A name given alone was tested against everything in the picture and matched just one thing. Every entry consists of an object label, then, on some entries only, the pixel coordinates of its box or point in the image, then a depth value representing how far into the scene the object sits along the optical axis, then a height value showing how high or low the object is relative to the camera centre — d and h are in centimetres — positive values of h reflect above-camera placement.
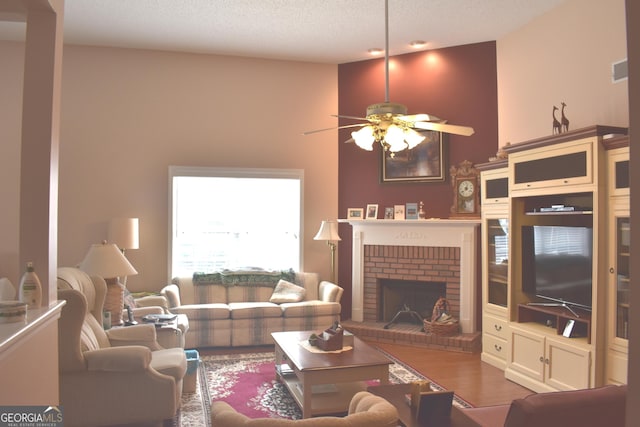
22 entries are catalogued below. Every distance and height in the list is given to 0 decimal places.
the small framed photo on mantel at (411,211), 646 +24
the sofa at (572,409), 194 -69
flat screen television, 404 -28
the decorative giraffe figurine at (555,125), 459 +97
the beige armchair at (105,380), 326 -102
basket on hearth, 581 -107
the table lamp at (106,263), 409 -30
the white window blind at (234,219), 657 +12
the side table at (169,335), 438 -93
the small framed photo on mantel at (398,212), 653 +23
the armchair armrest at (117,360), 332 -87
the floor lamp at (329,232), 639 -4
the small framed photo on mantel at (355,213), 676 +21
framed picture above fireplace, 636 +85
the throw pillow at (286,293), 611 -79
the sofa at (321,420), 183 -71
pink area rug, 387 -140
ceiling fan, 346 +72
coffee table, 361 -106
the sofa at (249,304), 572 -90
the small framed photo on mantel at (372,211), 669 +24
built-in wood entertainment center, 374 -25
